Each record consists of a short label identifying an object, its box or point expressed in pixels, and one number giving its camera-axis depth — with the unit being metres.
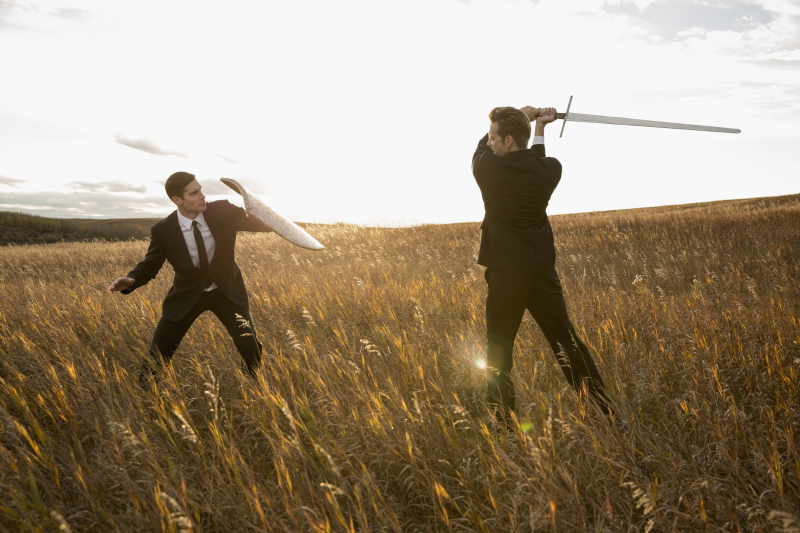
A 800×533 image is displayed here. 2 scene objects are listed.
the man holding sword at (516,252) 2.32
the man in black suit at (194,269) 3.35
